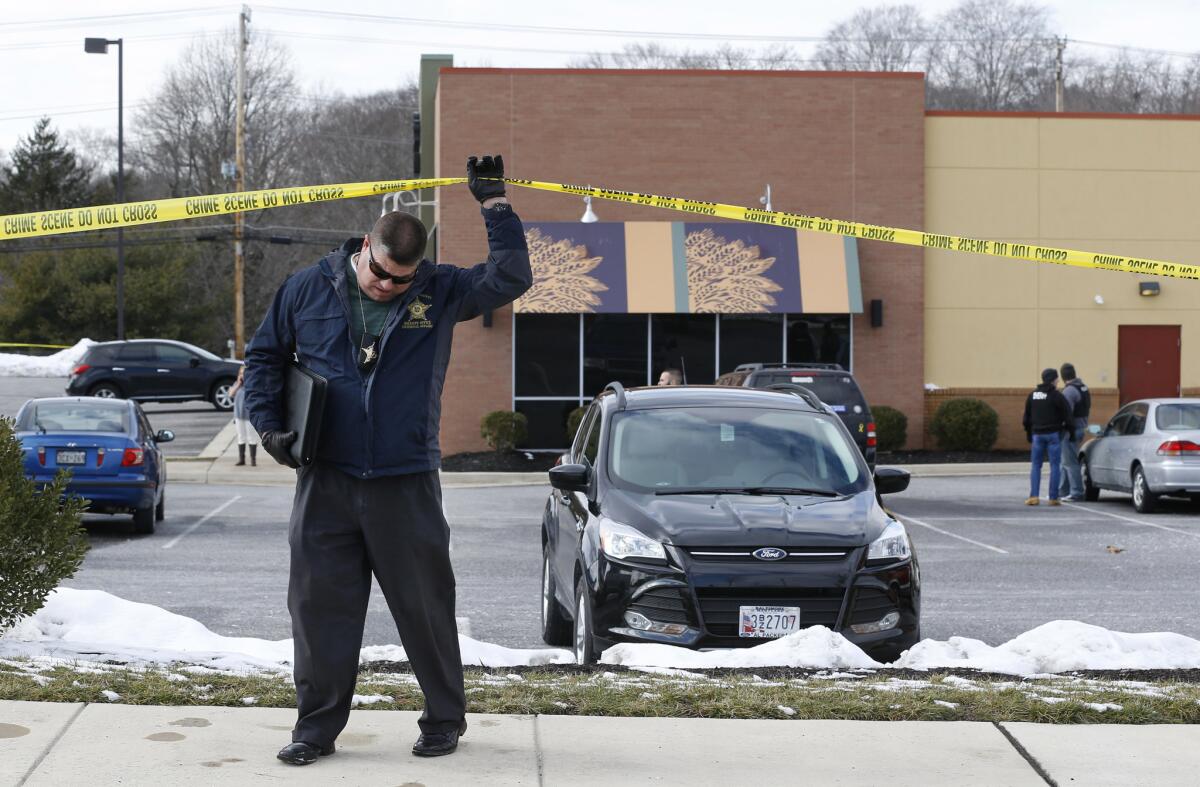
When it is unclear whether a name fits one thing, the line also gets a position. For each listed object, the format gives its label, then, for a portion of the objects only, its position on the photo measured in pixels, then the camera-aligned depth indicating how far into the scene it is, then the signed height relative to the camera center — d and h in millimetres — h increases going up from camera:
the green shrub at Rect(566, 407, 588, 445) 27688 -1387
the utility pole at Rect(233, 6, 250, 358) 48062 +3259
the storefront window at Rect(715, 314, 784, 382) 29547 +110
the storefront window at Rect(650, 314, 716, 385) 29453 +32
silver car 19047 -1421
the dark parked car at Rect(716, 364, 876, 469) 18766 -564
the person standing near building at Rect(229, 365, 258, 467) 26016 -1565
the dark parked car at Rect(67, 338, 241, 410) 36281 -719
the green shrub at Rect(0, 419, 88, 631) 7172 -944
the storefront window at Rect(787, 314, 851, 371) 29688 +110
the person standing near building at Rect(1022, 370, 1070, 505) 20219 -1043
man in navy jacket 5230 -400
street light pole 39750 +6642
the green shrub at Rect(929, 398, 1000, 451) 29016 -1580
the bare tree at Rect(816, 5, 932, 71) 73438 +14416
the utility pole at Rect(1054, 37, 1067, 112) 55469 +10685
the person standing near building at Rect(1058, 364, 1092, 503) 21516 -1367
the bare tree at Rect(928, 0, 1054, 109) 72062 +13472
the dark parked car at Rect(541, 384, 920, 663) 7672 -1007
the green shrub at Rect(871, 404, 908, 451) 28688 -1598
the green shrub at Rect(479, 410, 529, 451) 27984 -1579
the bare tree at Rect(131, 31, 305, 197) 65125 +9396
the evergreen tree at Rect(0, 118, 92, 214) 62688 +6791
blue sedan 16172 -1258
